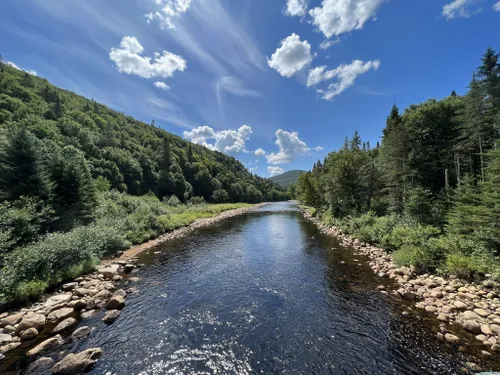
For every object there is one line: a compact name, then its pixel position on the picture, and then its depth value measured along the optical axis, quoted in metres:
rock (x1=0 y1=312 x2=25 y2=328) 8.03
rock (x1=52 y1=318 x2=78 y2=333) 8.14
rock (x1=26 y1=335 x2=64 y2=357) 6.90
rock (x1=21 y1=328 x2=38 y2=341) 7.59
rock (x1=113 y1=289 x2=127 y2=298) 10.89
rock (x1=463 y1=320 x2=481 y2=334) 7.63
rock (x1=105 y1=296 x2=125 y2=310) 9.88
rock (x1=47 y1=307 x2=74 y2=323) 8.82
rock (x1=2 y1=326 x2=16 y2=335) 7.70
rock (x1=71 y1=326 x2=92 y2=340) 7.76
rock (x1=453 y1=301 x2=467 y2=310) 8.79
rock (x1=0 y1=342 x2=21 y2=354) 6.96
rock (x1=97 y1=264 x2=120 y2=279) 13.55
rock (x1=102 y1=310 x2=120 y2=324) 8.82
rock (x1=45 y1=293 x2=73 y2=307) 9.70
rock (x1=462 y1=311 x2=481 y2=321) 8.14
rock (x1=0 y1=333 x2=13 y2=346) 7.24
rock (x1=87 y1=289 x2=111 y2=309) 9.97
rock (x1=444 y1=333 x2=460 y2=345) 7.22
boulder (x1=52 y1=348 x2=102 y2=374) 6.20
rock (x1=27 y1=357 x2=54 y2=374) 6.22
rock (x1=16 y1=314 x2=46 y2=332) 7.96
